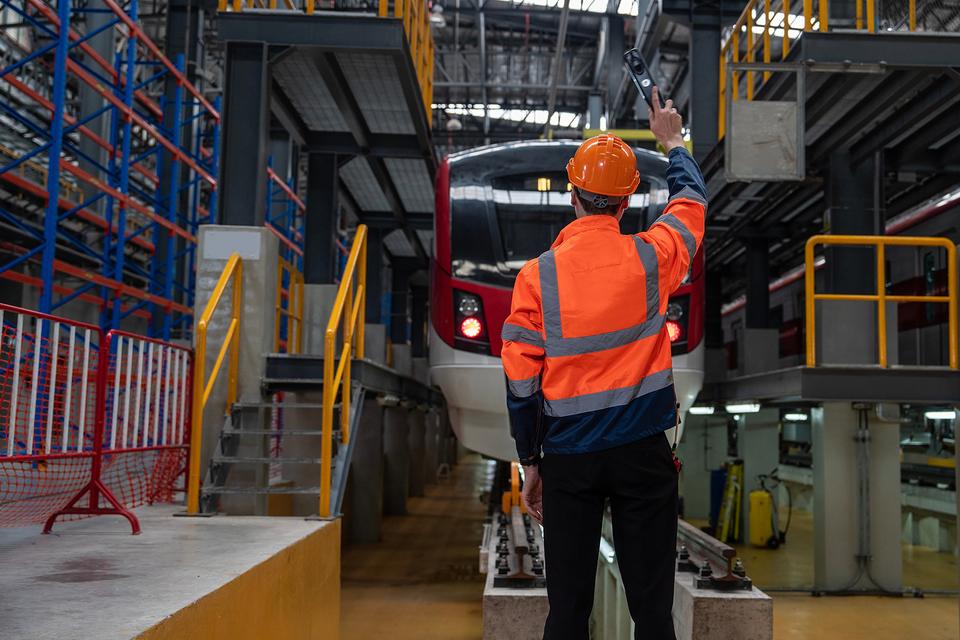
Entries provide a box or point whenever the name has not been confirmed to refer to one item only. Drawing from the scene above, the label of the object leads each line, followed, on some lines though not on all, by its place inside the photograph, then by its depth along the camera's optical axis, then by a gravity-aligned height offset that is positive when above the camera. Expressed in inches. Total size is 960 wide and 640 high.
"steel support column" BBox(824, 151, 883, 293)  344.2 +77.3
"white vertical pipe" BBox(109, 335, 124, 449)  204.1 -0.4
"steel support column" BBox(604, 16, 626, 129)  731.4 +291.1
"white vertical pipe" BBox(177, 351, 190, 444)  246.1 -1.9
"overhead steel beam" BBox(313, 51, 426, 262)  322.7 +117.6
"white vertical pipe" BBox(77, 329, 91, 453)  187.6 +2.2
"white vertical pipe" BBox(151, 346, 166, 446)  224.7 -2.4
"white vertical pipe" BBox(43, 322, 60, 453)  174.1 -0.7
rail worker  86.4 -0.5
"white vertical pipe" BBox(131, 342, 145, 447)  214.4 -4.1
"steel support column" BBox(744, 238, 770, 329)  544.1 +82.7
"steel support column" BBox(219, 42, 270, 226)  290.4 +85.1
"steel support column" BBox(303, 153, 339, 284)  409.4 +81.4
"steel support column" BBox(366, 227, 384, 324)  570.6 +85.7
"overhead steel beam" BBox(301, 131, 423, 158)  409.7 +116.8
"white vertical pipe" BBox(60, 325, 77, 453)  182.4 -2.1
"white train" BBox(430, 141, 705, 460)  249.8 +41.8
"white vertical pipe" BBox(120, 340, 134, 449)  208.1 -2.4
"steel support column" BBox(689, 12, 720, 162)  426.3 +159.1
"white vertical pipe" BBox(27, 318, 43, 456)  167.9 -0.8
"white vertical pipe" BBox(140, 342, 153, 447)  220.2 -3.9
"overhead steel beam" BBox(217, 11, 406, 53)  294.8 +120.7
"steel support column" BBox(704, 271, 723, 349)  609.2 +70.1
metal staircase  229.9 -16.5
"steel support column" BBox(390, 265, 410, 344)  694.5 +73.1
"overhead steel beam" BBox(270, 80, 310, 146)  355.8 +116.8
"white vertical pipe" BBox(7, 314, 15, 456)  162.1 -0.8
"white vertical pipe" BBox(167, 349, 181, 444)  236.1 -2.4
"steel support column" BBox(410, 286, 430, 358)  790.5 +68.4
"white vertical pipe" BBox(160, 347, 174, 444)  232.1 -4.2
